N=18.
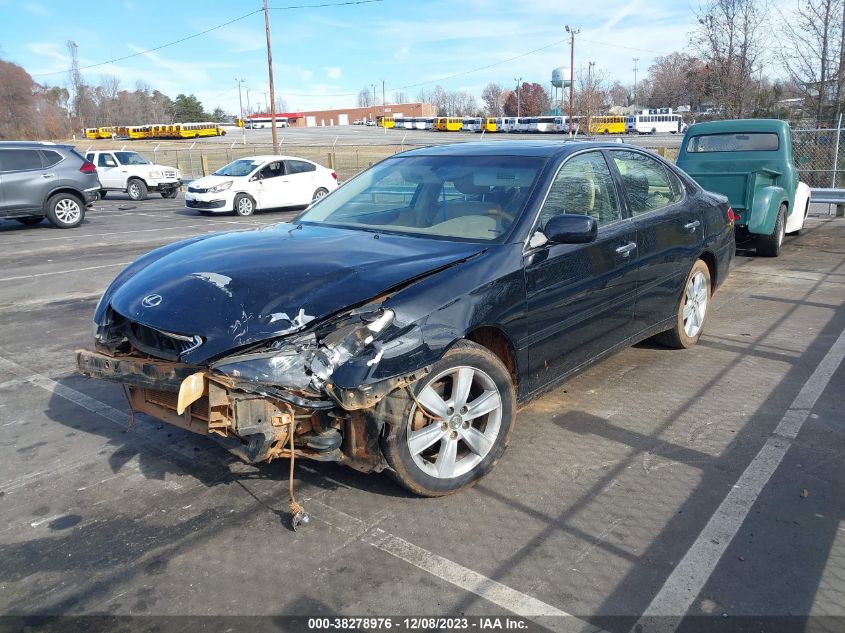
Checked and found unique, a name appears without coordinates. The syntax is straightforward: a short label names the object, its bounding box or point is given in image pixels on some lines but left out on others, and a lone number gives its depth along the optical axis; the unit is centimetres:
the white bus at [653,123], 6294
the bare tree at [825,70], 1944
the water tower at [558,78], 8456
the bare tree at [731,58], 2242
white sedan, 1889
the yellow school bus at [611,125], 5995
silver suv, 1537
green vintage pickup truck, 1024
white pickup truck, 2516
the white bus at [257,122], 11029
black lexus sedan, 317
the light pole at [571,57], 3905
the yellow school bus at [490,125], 7094
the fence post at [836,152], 1600
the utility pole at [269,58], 2985
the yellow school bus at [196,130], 7706
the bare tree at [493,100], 11659
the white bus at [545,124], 6334
